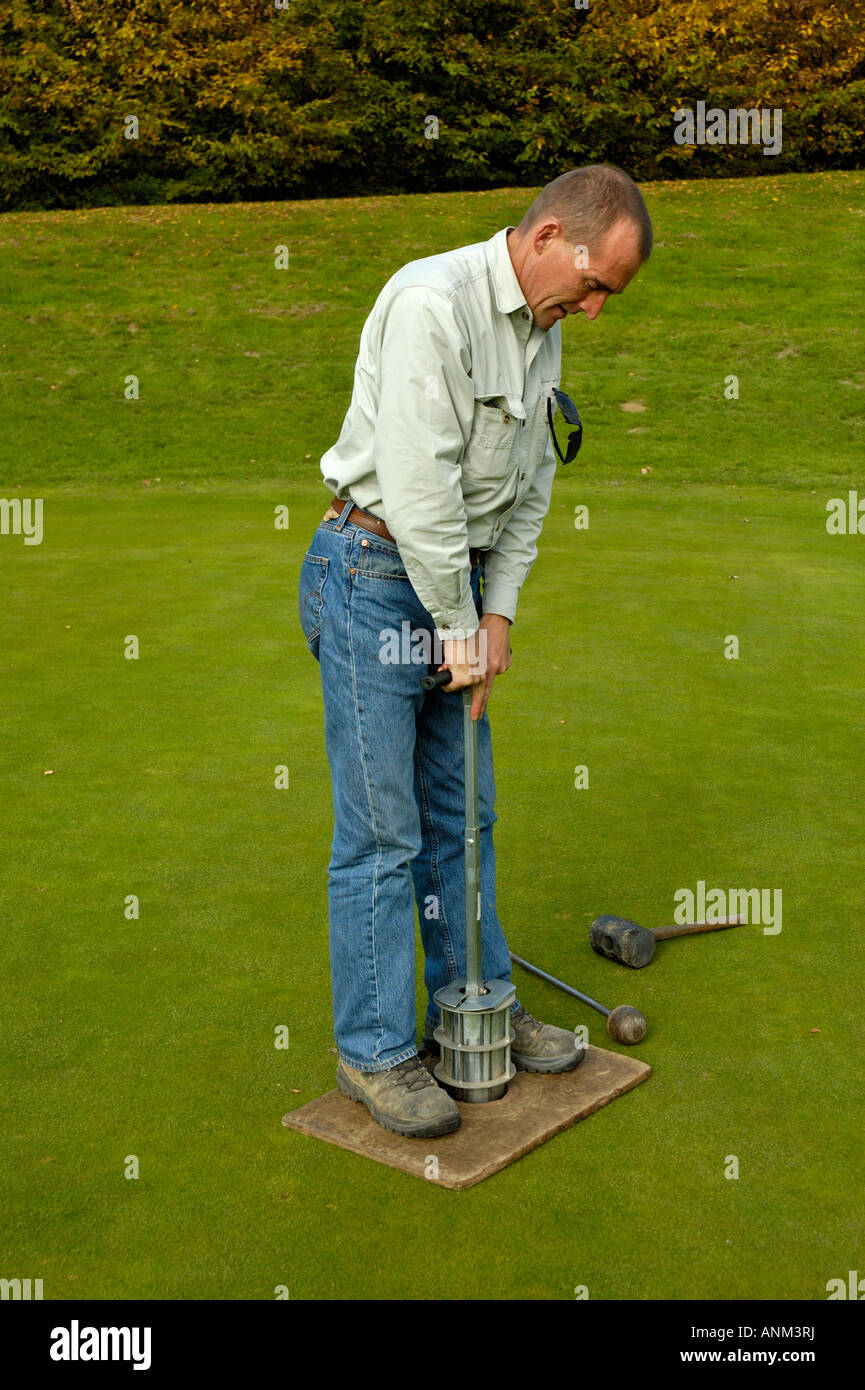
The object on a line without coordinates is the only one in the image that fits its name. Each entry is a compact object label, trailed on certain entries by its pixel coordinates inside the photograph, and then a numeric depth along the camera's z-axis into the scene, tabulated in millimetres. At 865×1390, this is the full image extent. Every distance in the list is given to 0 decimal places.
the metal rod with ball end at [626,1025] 3186
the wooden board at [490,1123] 2750
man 2627
